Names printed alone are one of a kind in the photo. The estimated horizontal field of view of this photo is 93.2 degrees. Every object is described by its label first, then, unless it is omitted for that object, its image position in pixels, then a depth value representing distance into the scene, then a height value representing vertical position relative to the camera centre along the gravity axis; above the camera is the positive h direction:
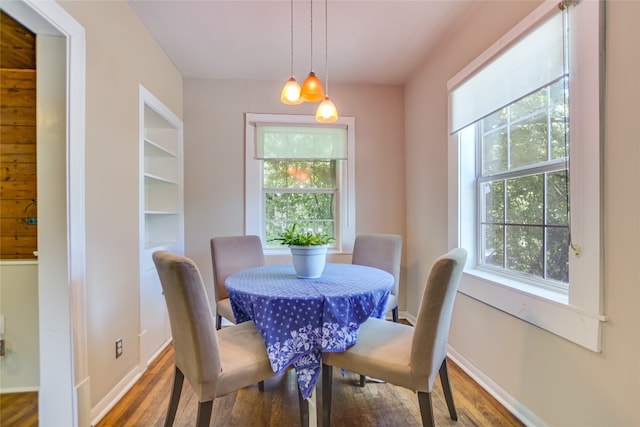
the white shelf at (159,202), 2.41 +0.12
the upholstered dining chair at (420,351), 1.31 -0.66
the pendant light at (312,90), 1.77 +0.73
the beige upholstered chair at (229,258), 2.43 -0.38
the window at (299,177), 3.15 +0.39
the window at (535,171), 1.27 +0.24
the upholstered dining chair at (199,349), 1.24 -0.58
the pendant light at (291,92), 1.81 +0.73
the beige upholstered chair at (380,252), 2.61 -0.35
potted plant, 1.77 -0.23
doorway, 1.48 -0.12
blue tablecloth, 1.43 -0.50
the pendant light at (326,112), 1.94 +0.66
